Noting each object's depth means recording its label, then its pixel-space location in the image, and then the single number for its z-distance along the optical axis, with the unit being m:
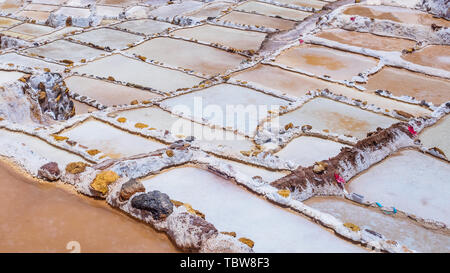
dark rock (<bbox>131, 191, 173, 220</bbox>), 7.29
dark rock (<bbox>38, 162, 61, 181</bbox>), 8.55
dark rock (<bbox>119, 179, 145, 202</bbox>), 7.70
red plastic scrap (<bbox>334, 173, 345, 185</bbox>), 10.36
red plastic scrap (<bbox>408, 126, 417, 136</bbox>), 12.90
